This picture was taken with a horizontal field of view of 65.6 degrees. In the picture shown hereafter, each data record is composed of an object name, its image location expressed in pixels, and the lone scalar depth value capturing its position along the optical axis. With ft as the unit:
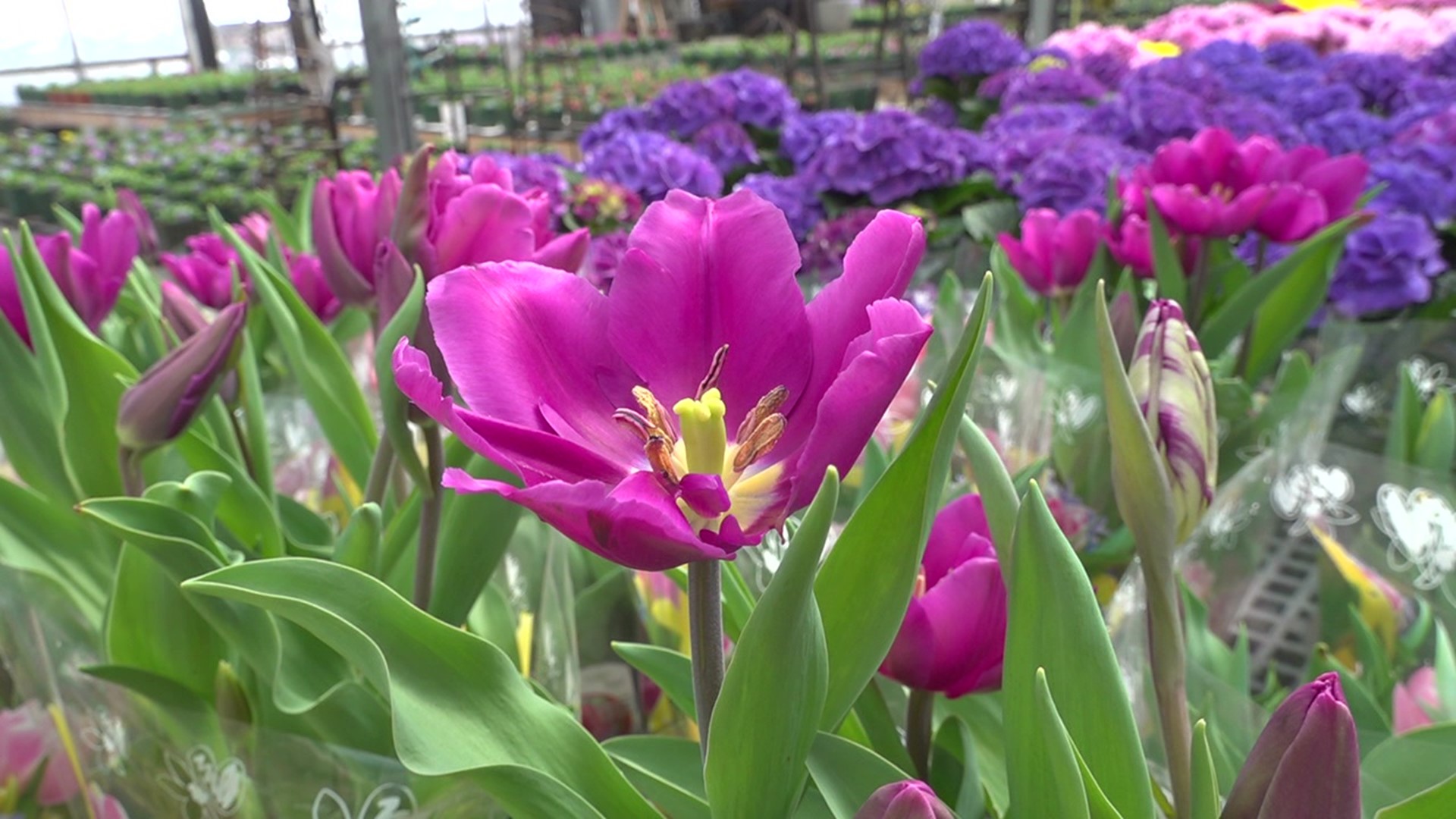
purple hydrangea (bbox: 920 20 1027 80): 6.36
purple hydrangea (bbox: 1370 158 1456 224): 3.18
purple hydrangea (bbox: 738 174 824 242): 3.59
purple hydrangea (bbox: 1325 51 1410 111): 5.16
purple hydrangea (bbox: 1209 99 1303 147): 3.76
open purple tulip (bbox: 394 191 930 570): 0.71
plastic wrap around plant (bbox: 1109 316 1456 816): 1.33
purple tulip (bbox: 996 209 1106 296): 2.42
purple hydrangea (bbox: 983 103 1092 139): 4.14
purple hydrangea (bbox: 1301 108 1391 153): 3.80
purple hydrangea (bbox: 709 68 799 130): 4.67
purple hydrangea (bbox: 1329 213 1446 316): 2.85
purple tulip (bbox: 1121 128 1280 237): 2.30
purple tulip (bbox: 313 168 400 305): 1.55
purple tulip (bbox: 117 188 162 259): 2.39
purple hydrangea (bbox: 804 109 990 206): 3.75
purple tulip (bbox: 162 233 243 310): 2.18
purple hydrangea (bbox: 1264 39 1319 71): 6.22
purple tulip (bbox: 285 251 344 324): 2.04
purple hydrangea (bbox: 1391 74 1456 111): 4.56
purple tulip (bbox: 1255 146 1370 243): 2.20
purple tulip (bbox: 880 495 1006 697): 1.00
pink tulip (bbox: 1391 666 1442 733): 1.37
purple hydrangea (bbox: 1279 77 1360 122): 4.19
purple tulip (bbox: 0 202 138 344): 1.69
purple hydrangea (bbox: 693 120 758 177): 4.32
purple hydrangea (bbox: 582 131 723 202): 3.76
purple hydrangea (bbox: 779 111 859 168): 4.19
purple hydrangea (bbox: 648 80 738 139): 4.64
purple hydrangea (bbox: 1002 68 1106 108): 5.26
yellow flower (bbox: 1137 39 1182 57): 7.69
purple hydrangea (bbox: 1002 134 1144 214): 3.22
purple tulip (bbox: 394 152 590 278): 1.25
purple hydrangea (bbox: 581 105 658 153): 4.55
